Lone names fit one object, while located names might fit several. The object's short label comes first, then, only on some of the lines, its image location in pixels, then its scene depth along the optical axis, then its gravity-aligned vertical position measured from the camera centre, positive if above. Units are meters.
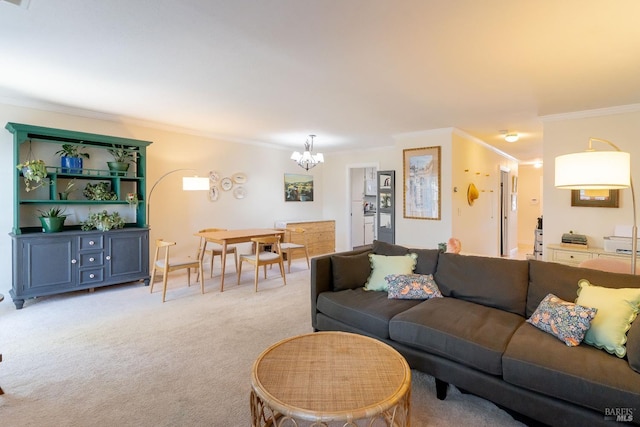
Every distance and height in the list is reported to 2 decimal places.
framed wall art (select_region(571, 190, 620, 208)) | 3.90 +0.16
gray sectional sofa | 1.52 -0.77
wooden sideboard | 6.73 -0.56
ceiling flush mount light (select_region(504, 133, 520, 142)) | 5.16 +1.23
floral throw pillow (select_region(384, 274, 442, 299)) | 2.60 -0.65
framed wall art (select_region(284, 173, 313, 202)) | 7.10 +0.55
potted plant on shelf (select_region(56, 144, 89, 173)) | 4.02 +0.68
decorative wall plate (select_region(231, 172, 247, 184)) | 6.06 +0.65
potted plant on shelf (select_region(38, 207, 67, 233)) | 3.81 -0.13
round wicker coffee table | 1.31 -0.82
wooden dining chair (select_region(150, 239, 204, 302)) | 3.93 -0.70
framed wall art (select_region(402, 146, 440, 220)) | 5.16 +0.48
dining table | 4.35 -0.37
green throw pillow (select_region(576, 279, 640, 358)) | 1.70 -0.60
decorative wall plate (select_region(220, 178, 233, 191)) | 5.88 +0.51
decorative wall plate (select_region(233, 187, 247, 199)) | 6.10 +0.36
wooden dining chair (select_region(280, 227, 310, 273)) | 5.40 -0.60
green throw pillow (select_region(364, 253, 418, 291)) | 2.86 -0.53
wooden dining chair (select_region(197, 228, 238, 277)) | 4.79 -0.63
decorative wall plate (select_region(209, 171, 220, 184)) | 5.70 +0.63
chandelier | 5.39 +0.93
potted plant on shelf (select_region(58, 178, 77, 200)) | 4.12 +0.28
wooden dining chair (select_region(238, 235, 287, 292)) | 4.39 -0.68
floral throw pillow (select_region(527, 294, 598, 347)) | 1.79 -0.66
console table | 3.65 -0.52
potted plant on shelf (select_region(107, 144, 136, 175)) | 4.41 +0.75
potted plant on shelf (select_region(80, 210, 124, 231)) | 4.14 -0.15
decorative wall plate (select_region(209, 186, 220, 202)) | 5.71 +0.33
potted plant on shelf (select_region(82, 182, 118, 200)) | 4.30 +0.25
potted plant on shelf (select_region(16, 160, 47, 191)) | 3.64 +0.49
